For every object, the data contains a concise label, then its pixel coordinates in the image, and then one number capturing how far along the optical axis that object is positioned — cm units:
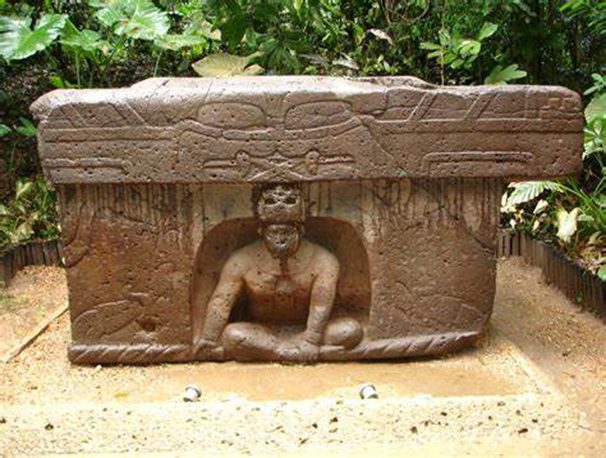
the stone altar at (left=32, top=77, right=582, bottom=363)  331
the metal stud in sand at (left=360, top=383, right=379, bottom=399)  319
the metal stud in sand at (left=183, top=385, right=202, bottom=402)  320
